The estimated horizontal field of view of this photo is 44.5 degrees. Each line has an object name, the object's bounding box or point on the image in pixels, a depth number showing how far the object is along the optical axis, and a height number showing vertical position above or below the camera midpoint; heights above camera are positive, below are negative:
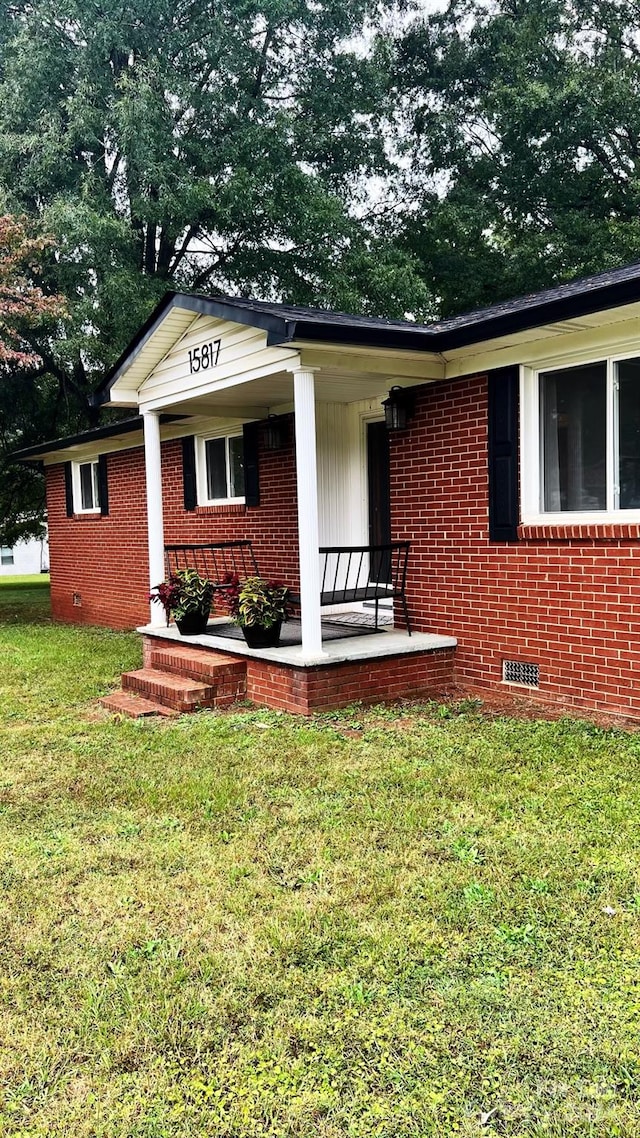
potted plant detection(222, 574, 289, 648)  6.61 -0.66
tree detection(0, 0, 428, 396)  14.14 +7.39
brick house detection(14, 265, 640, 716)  5.40 +0.52
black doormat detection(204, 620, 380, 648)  6.91 -0.96
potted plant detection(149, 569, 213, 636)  7.61 -0.62
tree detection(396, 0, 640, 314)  15.27 +7.98
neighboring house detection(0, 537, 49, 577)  39.41 -0.98
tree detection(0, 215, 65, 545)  11.82 +3.45
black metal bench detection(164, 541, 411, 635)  6.98 -0.39
